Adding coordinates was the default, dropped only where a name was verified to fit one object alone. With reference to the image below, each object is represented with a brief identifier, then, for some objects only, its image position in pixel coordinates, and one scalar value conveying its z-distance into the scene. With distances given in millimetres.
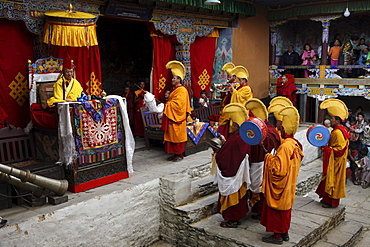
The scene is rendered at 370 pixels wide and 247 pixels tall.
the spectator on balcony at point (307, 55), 13062
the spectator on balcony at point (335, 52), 12430
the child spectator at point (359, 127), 9800
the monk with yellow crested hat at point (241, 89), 7332
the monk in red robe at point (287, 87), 10812
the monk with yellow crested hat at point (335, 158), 6008
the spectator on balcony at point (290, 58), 13086
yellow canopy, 6195
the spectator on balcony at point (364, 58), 11750
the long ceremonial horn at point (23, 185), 4548
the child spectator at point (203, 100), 9953
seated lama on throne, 5988
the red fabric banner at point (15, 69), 6430
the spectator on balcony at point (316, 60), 12922
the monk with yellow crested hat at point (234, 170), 5160
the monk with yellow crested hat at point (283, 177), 4699
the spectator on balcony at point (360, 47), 12469
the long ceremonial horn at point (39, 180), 4477
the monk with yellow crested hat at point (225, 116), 7418
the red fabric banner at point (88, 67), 7285
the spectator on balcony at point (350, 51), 12430
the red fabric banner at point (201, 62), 10344
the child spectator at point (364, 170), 9359
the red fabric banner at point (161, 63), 9203
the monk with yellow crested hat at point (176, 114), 7168
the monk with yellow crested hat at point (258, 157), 5227
